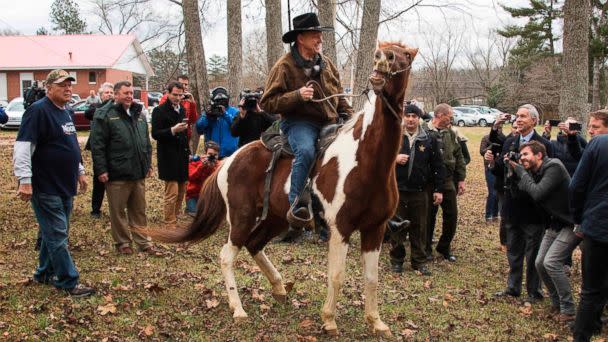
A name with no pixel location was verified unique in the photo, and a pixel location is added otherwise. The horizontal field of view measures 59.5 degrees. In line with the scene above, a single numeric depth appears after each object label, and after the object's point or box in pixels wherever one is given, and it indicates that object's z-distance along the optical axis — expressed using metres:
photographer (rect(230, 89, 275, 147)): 8.91
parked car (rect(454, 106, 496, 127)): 47.84
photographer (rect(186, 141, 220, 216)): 9.04
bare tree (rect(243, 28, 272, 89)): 41.22
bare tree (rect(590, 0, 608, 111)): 34.16
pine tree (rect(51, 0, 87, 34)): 64.00
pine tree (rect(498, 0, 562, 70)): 41.44
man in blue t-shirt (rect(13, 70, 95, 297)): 5.44
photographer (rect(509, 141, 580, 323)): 5.62
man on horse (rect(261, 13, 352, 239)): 5.12
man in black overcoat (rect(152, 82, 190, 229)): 8.64
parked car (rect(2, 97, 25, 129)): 24.50
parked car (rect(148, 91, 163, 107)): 44.58
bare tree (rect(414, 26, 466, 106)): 51.97
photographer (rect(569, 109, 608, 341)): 4.72
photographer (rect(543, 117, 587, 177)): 7.21
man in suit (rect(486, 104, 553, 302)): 6.20
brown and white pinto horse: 4.64
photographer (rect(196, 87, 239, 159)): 9.42
